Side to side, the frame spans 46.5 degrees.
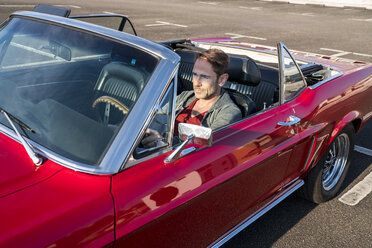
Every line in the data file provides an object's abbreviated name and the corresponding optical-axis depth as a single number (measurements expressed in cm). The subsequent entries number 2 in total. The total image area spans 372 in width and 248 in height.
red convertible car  181
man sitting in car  299
